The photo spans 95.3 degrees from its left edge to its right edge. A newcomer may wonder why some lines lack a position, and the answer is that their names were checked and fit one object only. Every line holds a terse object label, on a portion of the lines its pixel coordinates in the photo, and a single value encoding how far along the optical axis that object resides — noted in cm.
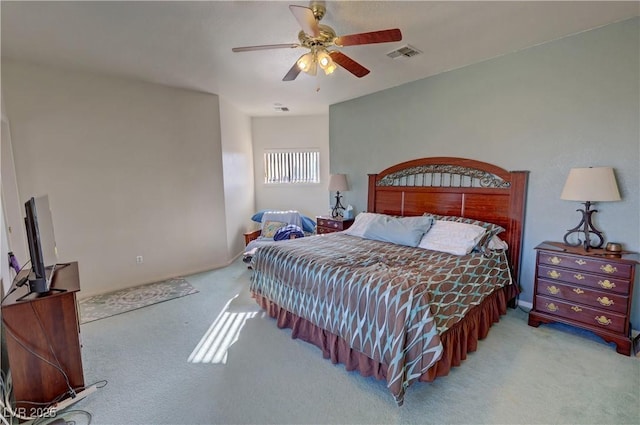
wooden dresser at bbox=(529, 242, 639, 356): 233
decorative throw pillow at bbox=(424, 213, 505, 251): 289
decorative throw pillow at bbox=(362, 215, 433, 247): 317
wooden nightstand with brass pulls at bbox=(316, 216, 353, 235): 457
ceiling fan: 194
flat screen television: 178
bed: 187
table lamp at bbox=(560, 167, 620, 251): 240
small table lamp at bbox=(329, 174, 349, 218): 471
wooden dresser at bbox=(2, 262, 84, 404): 181
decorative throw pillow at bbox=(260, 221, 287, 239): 490
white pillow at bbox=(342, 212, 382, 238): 369
